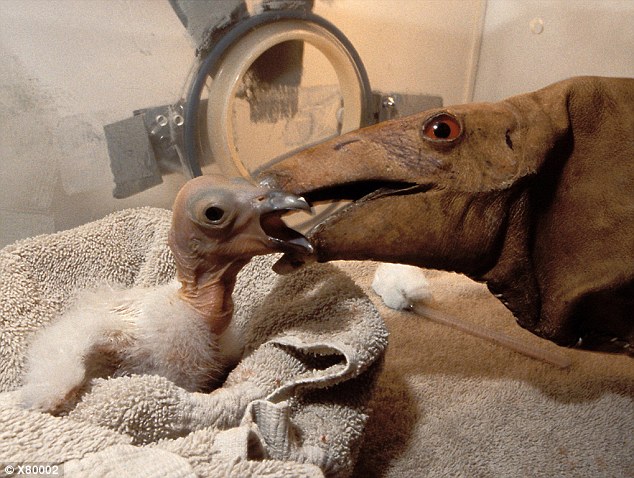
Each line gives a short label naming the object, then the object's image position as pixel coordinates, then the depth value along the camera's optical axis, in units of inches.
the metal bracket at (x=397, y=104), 20.5
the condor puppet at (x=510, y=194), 10.6
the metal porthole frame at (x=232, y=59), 16.1
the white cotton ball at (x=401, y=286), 17.1
